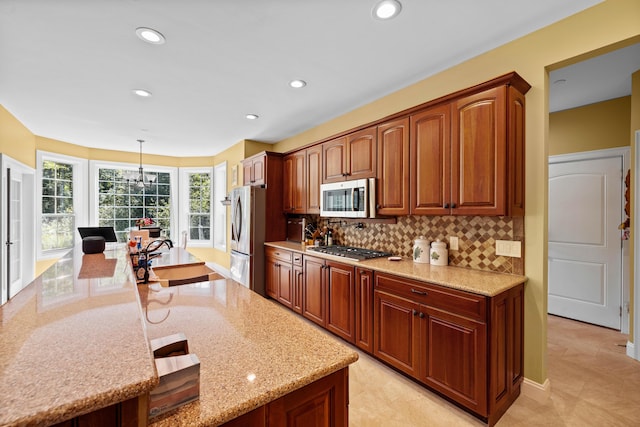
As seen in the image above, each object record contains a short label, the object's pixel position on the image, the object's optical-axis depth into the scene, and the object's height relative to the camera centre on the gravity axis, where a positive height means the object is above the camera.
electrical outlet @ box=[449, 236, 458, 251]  2.51 -0.27
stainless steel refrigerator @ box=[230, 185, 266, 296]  4.28 -0.38
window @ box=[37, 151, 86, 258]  4.82 +0.21
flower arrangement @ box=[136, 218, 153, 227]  3.83 -0.13
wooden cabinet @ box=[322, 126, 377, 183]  2.98 +0.65
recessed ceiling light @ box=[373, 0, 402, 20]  1.77 +1.33
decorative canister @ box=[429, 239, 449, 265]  2.52 -0.37
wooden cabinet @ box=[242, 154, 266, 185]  4.54 +0.73
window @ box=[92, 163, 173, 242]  5.82 +0.27
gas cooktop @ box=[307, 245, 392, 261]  2.86 -0.44
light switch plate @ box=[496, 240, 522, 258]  2.13 -0.27
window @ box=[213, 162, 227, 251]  6.12 +0.08
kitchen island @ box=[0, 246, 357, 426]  0.56 -0.36
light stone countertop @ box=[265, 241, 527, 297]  1.84 -0.48
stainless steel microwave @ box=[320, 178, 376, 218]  2.96 +0.16
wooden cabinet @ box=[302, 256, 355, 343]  2.77 -0.90
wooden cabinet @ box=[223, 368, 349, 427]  0.83 -0.63
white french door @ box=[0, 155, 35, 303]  3.52 -0.20
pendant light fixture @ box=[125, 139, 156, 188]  4.98 +0.62
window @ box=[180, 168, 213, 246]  6.60 +0.20
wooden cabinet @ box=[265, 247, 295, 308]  3.77 -0.90
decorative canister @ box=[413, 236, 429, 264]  2.64 -0.36
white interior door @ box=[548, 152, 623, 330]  3.23 -0.32
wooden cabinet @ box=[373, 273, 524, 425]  1.78 -0.91
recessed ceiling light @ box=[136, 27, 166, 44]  2.02 +1.31
